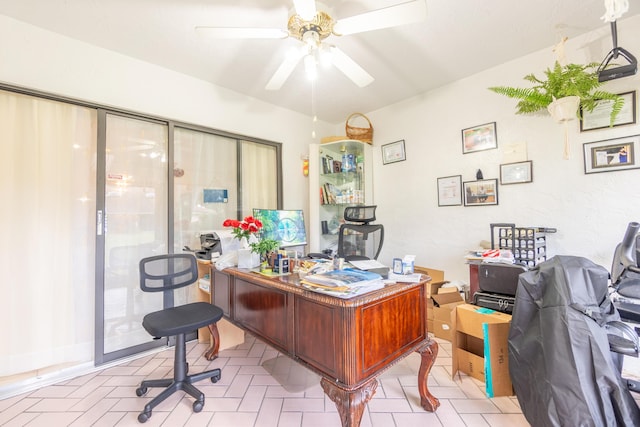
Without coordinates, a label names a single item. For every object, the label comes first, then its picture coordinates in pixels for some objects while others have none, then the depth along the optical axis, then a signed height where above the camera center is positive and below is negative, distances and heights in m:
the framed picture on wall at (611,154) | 1.91 +0.43
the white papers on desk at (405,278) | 1.44 -0.34
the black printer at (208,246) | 2.32 -0.22
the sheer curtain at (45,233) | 1.90 -0.06
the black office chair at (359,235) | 2.85 -0.21
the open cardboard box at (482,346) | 1.70 -0.92
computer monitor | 2.36 -0.06
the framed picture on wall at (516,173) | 2.37 +0.38
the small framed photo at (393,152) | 3.31 +0.83
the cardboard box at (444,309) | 2.45 -0.87
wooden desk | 1.13 -0.56
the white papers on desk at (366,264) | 1.55 -0.28
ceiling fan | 1.39 +1.11
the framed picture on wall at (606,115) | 1.92 +0.73
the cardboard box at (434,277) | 2.74 -0.66
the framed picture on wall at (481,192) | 2.58 +0.23
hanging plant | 1.88 +0.93
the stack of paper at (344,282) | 1.22 -0.31
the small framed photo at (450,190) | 2.81 +0.27
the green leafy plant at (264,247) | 1.90 -0.19
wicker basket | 3.51 +1.14
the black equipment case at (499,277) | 1.81 -0.45
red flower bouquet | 1.97 -0.05
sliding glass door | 2.27 +0.02
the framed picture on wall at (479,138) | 2.58 +0.77
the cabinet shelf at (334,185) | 3.45 +0.45
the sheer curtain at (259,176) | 3.18 +0.54
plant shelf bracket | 1.78 +0.98
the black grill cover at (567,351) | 1.17 -0.66
